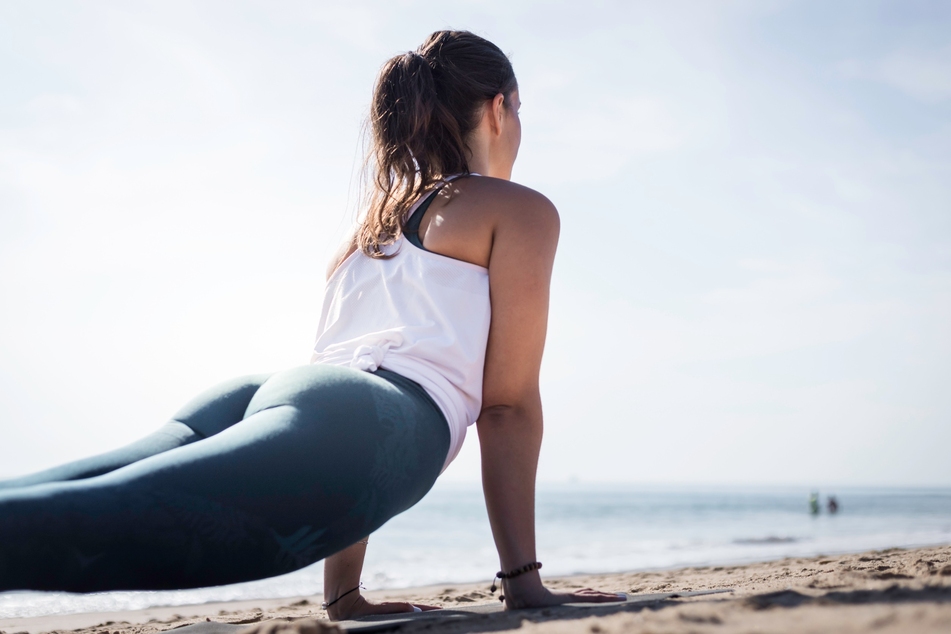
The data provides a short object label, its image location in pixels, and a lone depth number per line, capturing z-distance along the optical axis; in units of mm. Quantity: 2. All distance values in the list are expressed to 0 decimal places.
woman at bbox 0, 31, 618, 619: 1284
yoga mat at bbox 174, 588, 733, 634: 1868
